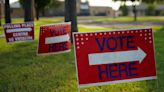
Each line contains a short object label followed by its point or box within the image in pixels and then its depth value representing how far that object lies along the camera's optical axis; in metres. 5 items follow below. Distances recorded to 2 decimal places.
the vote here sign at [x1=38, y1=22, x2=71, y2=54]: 7.52
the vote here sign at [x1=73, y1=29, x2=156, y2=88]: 4.11
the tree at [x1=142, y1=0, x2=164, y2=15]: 43.01
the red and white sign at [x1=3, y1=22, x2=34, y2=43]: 9.66
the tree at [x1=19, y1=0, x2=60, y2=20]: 35.79
